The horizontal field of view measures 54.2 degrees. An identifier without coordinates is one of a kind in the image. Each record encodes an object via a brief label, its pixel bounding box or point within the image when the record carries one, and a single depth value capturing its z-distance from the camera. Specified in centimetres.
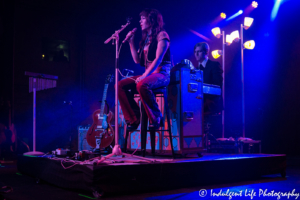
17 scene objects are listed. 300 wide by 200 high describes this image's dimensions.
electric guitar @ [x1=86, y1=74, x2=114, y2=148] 595
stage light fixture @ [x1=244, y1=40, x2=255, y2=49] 647
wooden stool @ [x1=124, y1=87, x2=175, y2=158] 324
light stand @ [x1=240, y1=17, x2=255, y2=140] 638
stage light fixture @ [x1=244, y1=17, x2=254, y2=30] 638
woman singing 306
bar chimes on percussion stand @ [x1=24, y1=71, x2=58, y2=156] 443
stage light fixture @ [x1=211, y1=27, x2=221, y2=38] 683
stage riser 236
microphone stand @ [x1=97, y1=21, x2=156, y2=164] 271
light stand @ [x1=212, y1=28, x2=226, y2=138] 666
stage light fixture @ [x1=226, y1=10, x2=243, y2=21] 748
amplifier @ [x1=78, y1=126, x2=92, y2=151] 668
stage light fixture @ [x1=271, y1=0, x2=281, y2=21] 704
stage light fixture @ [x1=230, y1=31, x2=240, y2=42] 655
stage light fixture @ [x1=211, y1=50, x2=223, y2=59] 689
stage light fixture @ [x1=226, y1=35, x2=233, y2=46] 672
